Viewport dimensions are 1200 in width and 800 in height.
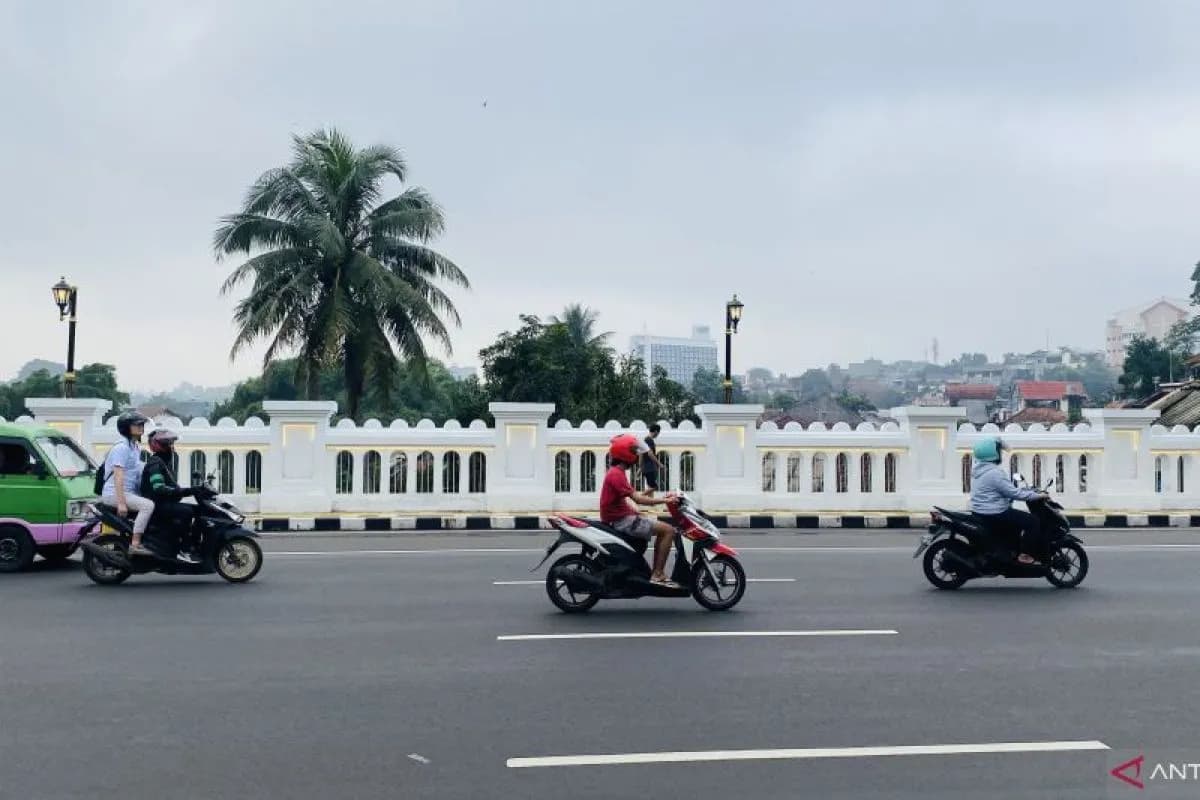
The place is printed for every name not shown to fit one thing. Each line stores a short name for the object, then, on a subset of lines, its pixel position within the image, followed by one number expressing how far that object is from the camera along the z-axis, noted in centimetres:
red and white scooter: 996
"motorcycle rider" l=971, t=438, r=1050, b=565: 1153
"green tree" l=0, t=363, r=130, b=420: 5959
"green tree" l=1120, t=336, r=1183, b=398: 6263
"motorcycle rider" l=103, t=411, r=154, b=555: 1152
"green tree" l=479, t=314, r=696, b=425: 3647
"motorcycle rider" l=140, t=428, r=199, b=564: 1160
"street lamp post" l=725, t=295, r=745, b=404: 2322
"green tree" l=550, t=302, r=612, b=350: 5297
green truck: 1287
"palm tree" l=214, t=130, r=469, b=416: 2980
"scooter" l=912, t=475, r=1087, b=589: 1151
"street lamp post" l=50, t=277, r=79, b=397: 2181
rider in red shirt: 1004
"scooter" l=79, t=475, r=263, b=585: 1162
